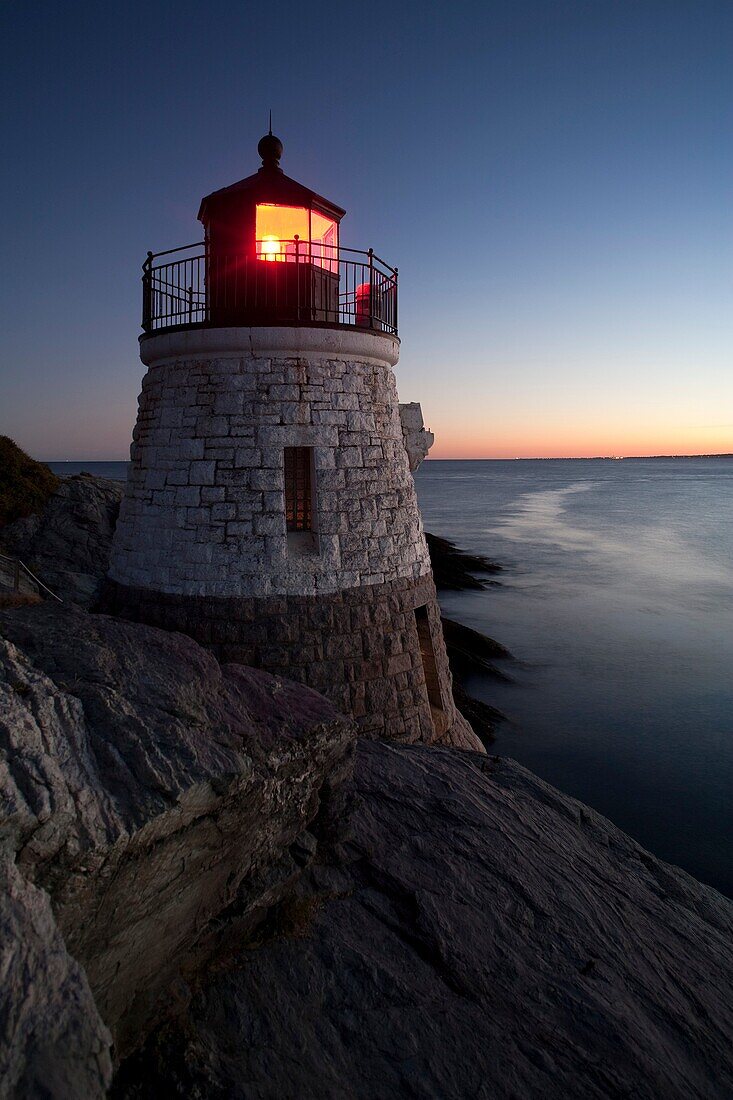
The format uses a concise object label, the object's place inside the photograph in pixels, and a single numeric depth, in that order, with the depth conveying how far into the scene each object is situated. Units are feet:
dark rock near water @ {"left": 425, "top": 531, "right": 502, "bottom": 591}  104.78
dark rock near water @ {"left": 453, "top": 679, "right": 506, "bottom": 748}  51.71
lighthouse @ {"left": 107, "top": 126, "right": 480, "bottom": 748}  22.09
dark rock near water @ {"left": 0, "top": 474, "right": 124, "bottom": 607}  32.63
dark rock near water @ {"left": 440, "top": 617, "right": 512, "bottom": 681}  63.98
